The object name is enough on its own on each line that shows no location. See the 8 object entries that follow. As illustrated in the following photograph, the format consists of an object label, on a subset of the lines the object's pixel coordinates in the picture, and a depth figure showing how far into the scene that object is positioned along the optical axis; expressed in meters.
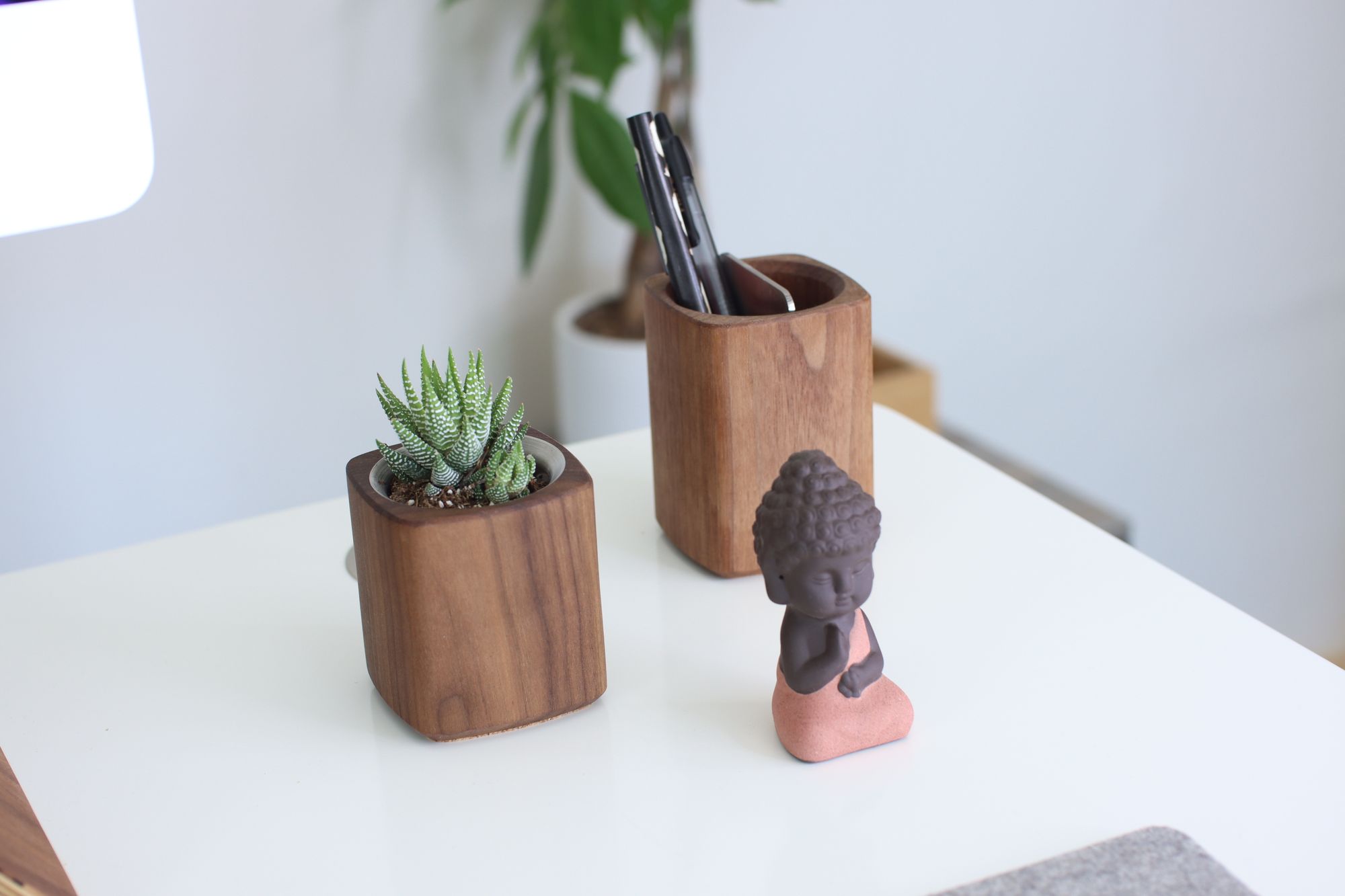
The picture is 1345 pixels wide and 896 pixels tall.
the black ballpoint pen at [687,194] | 1.08
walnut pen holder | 1.04
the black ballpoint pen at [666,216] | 1.07
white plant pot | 1.72
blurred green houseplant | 1.55
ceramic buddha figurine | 0.92
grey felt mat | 0.88
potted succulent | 0.95
